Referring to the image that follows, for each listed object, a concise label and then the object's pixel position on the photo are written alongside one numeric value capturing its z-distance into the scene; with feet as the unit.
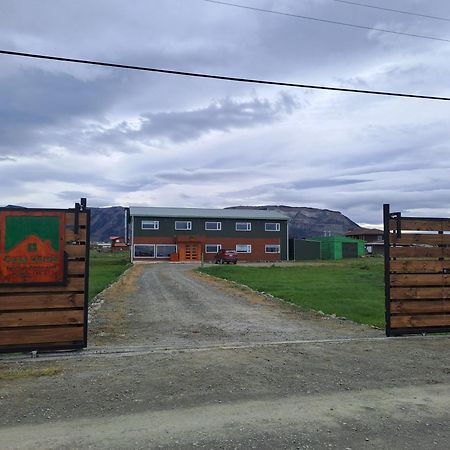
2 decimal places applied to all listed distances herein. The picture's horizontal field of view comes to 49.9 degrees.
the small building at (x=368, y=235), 349.61
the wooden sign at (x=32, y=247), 26.73
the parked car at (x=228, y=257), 168.86
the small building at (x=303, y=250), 208.23
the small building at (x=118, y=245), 310.86
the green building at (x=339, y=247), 214.48
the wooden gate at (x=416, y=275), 32.86
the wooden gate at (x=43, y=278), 26.76
